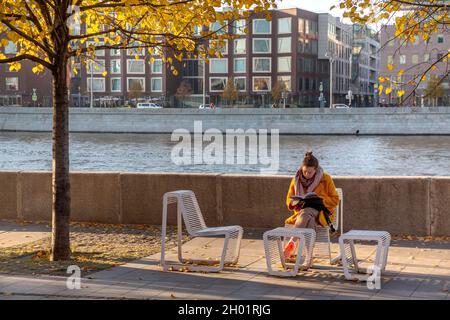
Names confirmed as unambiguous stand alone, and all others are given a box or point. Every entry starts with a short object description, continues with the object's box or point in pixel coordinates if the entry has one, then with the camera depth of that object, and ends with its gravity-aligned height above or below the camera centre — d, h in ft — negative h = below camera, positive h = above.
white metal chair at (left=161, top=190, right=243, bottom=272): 27.35 -4.76
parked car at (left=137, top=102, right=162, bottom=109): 327.94 -0.61
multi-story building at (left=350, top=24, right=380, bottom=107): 428.56 +13.48
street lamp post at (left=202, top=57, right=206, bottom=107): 336.80 +7.28
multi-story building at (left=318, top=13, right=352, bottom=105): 363.56 +26.48
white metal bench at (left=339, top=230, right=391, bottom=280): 25.12 -5.11
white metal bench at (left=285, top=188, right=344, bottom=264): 28.22 -5.31
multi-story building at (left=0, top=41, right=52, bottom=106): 367.66 +8.51
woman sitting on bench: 27.78 -3.52
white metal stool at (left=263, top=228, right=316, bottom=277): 25.85 -5.23
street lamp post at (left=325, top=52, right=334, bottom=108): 331.12 +21.65
